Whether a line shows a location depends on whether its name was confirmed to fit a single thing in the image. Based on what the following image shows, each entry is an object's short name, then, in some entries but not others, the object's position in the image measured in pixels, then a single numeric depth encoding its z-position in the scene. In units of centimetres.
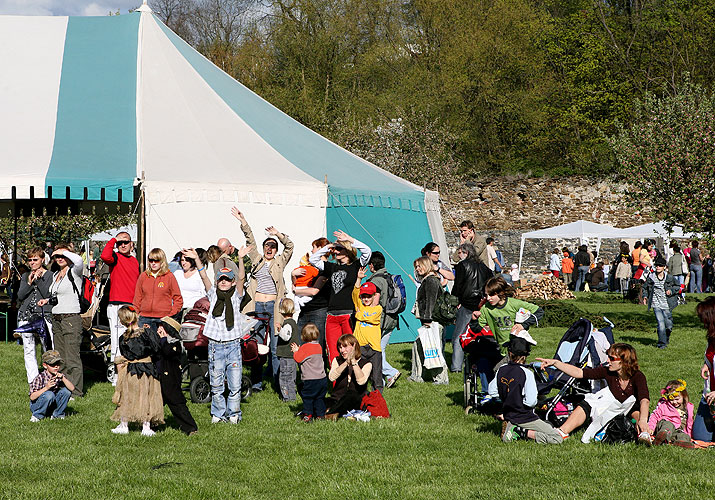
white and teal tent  1867
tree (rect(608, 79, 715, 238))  2890
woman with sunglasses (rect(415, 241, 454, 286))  1771
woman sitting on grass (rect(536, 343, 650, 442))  1219
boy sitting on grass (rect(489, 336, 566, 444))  1220
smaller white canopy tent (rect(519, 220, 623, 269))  5037
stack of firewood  4053
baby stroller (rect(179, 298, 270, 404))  1563
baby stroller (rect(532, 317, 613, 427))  1307
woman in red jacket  1525
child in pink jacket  1216
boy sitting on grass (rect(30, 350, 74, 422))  1372
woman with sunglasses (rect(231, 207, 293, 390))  1687
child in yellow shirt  1510
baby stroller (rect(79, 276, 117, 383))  1774
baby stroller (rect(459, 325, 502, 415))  1428
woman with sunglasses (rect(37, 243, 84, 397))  1553
